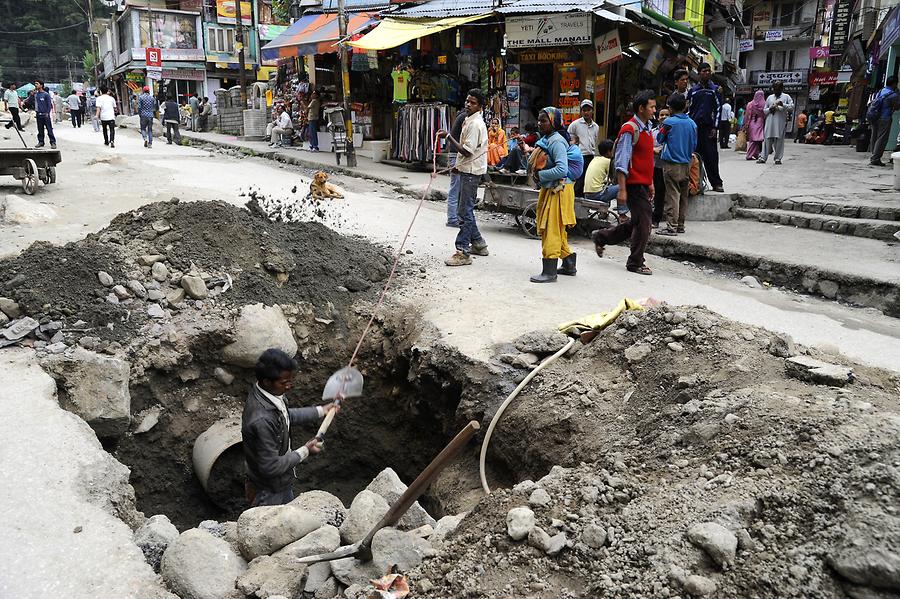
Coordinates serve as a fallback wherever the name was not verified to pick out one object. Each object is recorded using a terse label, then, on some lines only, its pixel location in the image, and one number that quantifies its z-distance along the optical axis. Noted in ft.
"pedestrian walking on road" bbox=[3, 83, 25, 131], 51.96
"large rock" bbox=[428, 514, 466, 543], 10.00
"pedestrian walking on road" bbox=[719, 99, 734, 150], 66.49
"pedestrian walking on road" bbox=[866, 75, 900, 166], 45.98
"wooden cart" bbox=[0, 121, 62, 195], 33.42
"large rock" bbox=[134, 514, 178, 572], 9.86
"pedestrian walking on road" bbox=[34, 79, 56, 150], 51.83
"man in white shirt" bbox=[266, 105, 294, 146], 69.41
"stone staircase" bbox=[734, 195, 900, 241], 28.84
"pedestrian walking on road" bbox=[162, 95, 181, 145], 74.28
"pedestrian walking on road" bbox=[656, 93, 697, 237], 27.53
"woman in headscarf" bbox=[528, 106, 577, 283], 20.65
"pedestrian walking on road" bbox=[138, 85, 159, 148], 68.18
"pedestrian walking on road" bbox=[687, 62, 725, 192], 33.37
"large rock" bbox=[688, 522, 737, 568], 7.51
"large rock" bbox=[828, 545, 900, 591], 6.71
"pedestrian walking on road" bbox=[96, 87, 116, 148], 63.16
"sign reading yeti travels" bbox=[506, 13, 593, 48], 42.54
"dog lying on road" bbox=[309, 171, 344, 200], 36.09
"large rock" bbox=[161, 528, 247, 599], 9.14
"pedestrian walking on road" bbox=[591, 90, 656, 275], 22.61
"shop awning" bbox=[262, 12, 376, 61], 57.47
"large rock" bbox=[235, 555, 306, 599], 9.30
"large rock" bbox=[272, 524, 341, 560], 10.12
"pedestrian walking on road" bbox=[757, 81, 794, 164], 46.88
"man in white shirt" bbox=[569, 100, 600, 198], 34.91
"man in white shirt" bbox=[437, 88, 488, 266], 23.71
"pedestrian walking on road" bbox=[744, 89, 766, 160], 53.78
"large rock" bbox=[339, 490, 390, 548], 10.60
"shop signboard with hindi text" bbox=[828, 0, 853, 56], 82.43
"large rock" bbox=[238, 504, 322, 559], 10.29
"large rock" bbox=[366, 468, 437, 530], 10.96
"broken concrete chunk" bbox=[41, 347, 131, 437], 14.66
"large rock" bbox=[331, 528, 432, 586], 9.27
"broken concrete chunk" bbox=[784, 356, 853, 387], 11.19
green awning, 46.55
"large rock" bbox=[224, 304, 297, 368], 18.06
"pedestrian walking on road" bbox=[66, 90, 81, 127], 96.07
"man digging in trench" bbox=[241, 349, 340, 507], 12.71
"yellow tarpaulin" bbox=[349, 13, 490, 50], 46.52
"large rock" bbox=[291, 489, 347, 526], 11.65
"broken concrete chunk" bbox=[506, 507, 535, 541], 8.70
